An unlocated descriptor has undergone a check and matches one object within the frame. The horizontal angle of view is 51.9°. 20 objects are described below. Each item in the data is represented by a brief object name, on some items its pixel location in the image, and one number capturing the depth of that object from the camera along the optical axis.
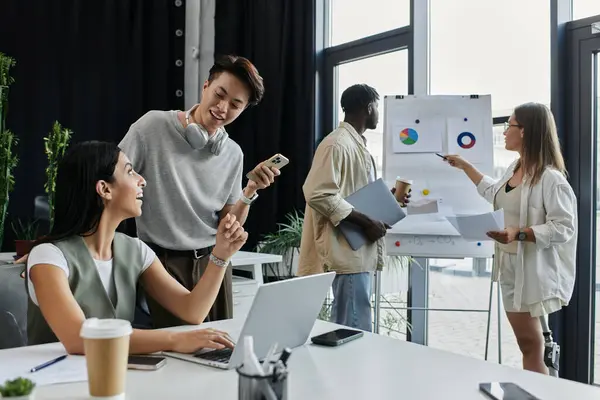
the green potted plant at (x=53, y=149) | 3.11
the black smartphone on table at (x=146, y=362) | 1.22
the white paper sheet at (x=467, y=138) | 3.07
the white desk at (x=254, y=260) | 3.21
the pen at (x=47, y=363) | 1.19
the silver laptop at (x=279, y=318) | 1.20
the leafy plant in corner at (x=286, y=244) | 3.87
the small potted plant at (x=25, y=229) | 3.61
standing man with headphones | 1.95
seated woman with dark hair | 1.37
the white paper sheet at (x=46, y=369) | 1.13
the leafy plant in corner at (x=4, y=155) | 3.18
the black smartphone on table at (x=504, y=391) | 1.07
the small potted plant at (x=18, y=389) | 0.80
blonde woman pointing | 2.49
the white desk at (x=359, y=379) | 1.09
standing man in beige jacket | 2.67
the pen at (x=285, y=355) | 0.90
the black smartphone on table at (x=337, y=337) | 1.46
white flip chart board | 3.06
